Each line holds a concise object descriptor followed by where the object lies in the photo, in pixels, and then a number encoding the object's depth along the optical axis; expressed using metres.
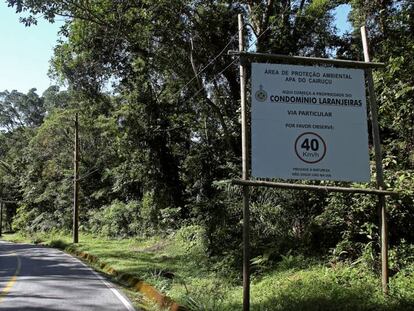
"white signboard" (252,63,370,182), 7.81
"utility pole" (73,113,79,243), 31.78
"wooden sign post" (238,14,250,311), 7.60
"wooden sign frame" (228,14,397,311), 7.62
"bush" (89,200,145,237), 30.88
